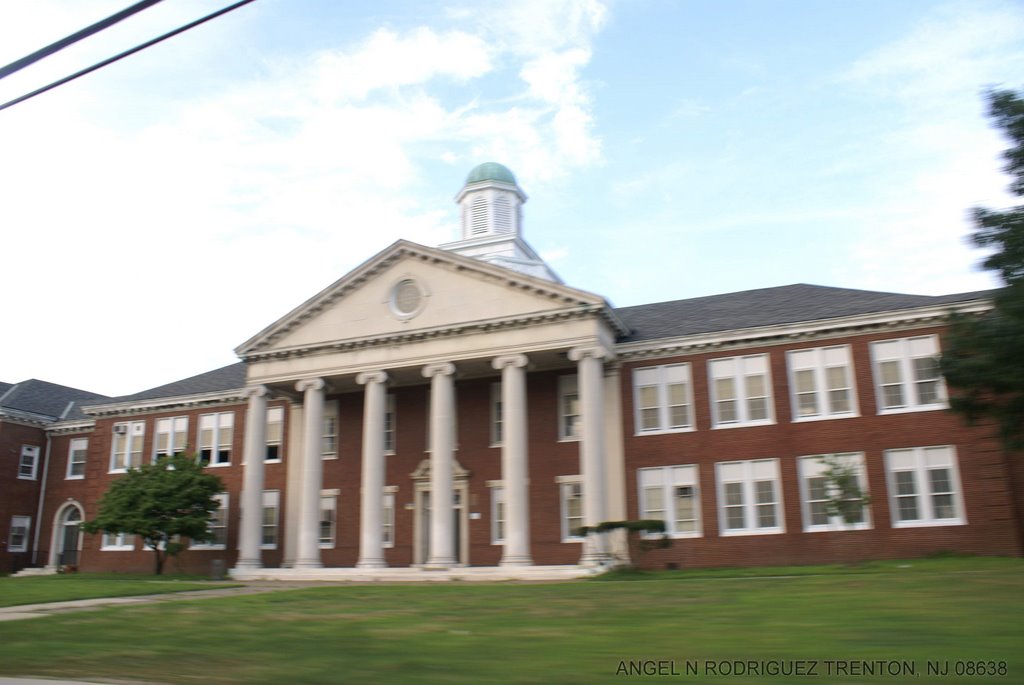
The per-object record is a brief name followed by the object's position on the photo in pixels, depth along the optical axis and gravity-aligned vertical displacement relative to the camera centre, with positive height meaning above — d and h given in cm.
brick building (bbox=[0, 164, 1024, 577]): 2989 +467
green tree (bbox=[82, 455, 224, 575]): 3597 +229
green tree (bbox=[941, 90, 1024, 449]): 1891 +479
